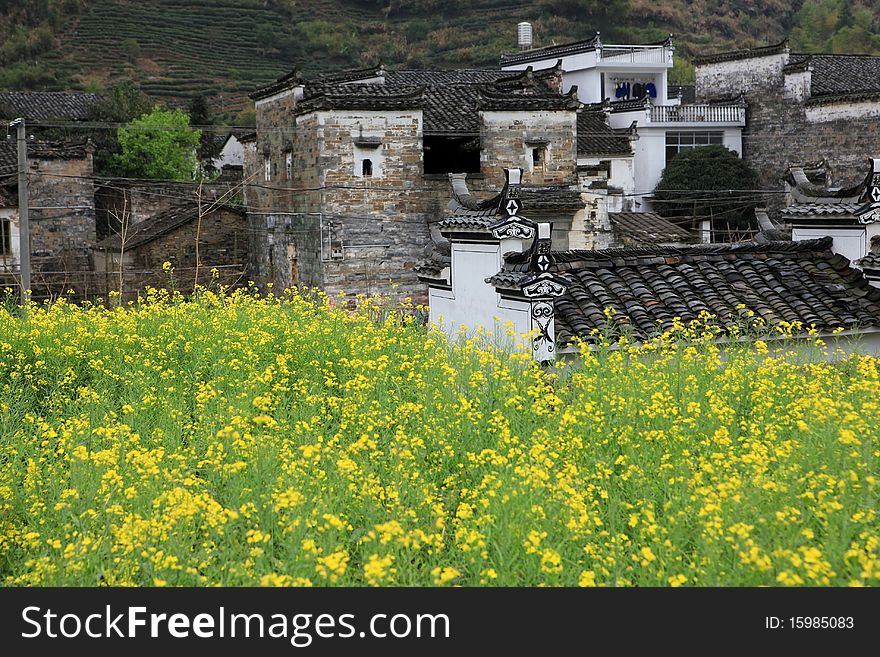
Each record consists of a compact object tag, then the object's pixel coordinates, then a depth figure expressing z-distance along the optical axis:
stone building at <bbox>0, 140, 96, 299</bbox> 27.53
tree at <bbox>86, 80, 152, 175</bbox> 36.81
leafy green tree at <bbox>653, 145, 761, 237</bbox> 37.91
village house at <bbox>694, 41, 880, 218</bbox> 36.88
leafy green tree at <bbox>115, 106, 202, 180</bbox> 36.19
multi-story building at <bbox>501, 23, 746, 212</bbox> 39.09
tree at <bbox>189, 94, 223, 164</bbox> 43.19
